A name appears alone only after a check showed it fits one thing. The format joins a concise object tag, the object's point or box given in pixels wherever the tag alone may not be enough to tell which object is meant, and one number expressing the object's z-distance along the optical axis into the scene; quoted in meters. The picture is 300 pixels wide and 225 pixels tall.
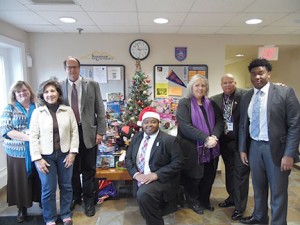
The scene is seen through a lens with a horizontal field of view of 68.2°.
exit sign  3.45
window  3.05
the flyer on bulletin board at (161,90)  3.55
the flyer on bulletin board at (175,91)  3.56
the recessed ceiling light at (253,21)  2.79
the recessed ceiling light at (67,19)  2.71
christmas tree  2.75
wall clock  3.46
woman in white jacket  1.89
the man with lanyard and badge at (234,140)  2.26
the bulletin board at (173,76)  3.52
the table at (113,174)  2.57
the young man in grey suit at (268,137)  1.76
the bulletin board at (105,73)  3.48
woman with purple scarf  2.20
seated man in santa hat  1.91
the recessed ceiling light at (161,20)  2.73
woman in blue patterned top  2.02
